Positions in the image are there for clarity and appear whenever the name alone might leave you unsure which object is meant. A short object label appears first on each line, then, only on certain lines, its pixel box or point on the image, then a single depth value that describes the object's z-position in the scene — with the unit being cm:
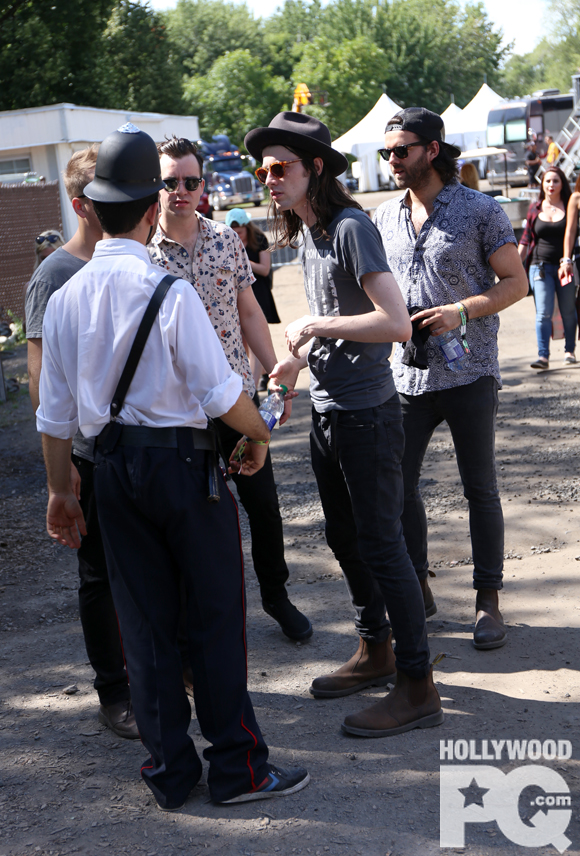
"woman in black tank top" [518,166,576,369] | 827
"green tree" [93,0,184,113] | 3922
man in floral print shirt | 343
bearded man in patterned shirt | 336
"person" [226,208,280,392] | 790
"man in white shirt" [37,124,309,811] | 234
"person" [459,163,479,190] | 653
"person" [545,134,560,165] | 1695
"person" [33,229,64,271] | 585
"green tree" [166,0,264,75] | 7619
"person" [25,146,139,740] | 298
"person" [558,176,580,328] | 795
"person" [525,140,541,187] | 2009
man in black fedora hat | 288
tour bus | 3491
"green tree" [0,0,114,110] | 3027
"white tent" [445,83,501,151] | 2953
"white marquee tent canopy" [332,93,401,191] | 2634
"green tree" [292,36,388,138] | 4988
